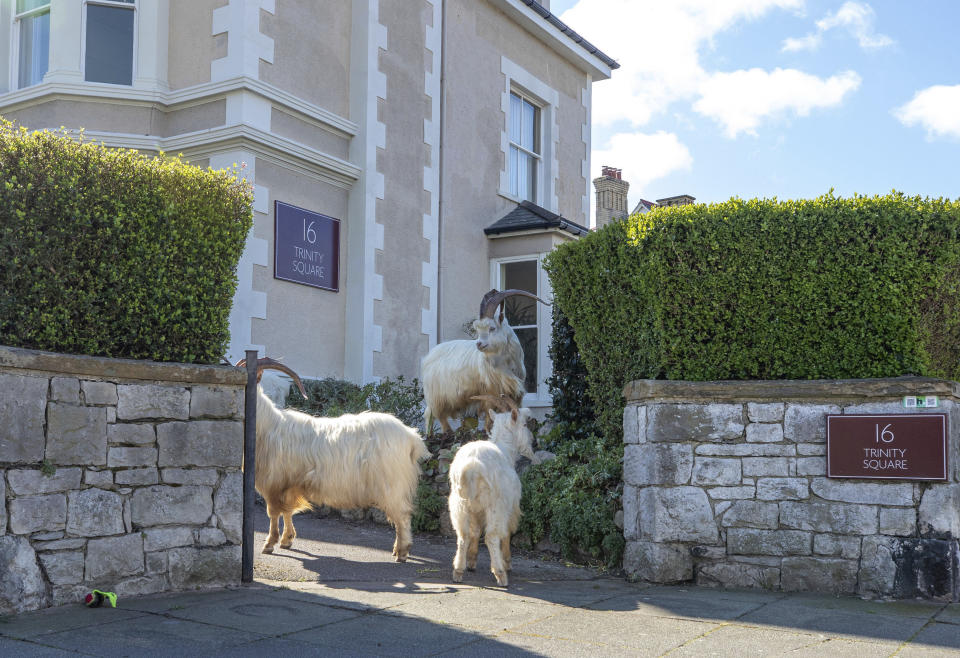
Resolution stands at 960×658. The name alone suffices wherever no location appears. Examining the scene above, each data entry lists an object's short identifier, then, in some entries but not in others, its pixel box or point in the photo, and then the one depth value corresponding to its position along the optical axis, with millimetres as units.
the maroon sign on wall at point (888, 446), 6805
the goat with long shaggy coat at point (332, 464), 7906
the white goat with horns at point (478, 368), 10070
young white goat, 7176
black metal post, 6934
